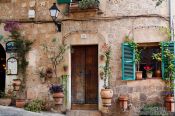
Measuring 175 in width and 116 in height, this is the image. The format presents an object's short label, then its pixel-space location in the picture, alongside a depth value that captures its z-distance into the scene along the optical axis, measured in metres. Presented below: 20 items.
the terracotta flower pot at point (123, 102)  8.52
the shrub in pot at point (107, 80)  8.48
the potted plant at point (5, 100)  9.11
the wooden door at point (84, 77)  9.14
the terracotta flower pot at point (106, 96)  8.47
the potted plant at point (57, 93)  8.81
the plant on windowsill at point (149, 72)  8.59
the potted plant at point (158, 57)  8.47
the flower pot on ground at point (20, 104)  9.06
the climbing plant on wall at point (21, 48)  9.36
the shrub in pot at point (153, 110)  8.09
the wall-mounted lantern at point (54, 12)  8.83
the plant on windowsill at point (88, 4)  8.77
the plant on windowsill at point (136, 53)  8.60
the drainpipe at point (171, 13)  8.57
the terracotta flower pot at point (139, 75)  8.59
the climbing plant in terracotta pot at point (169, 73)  8.32
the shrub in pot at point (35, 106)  8.81
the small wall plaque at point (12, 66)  9.44
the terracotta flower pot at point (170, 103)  8.28
